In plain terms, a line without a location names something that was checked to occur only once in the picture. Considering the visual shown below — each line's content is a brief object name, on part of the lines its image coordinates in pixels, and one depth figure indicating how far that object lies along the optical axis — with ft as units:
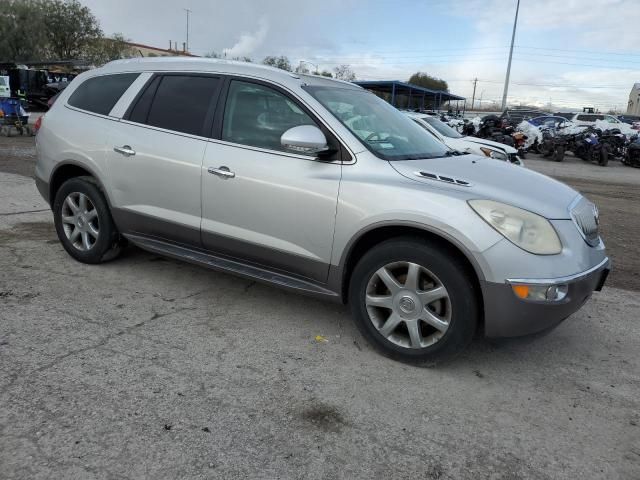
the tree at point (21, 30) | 147.84
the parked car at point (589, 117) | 95.04
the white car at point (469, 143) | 33.37
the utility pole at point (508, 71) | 126.11
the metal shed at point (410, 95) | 115.74
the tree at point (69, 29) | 156.87
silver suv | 9.81
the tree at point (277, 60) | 194.42
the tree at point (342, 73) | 231.30
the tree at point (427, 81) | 265.95
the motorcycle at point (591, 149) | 62.03
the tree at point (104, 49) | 162.30
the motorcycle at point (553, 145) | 64.39
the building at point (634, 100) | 285.99
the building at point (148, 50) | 208.33
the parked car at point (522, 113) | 118.11
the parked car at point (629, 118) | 113.68
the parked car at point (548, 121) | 76.57
